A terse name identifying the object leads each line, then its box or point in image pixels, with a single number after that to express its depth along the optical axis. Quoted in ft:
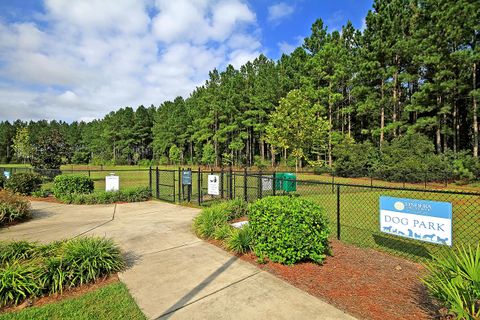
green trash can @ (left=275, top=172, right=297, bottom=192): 36.70
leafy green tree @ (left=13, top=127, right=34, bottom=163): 207.92
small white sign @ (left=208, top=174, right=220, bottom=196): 32.81
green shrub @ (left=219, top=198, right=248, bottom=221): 22.72
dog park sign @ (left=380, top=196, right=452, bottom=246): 13.00
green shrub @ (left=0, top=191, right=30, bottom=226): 23.67
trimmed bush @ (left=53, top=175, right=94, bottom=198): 36.55
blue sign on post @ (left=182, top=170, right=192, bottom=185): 34.63
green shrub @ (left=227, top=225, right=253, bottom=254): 15.54
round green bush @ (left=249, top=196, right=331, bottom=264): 13.46
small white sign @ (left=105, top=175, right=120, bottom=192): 37.29
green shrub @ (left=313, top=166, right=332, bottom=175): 84.51
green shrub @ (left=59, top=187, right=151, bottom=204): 34.14
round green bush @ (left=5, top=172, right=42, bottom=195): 38.83
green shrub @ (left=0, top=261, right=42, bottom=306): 10.58
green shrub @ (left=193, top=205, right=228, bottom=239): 18.97
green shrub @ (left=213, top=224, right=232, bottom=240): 17.54
